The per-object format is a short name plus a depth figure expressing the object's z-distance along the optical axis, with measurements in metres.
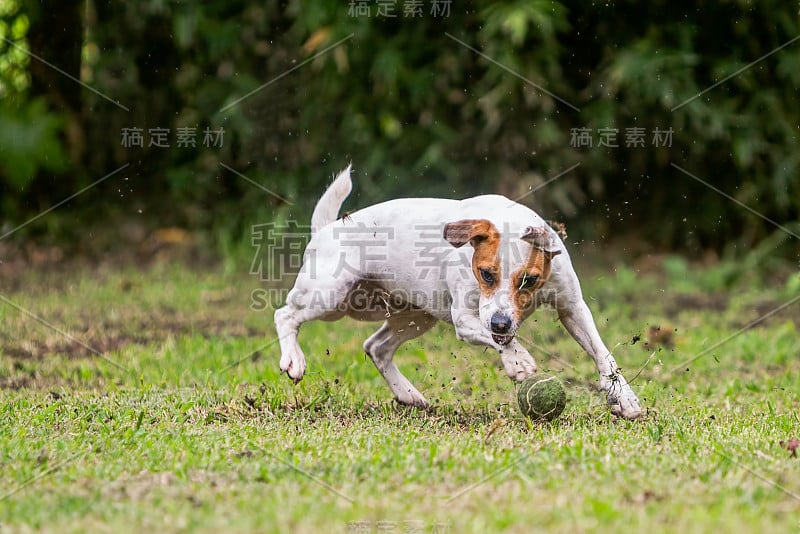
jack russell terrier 9.64
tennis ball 9.88
